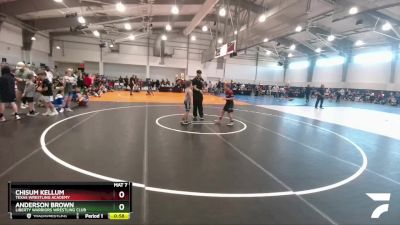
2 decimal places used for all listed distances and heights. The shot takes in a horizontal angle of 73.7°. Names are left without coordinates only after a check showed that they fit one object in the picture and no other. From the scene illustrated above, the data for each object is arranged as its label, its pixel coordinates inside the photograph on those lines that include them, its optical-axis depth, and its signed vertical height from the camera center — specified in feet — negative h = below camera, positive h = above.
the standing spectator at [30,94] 32.24 -2.40
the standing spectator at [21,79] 35.95 -0.70
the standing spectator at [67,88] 37.01 -1.66
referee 33.18 -1.38
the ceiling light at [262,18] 55.89 +14.29
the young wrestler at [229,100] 32.27 -1.92
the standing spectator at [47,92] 31.91 -2.11
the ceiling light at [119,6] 48.12 +13.15
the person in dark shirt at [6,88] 27.71 -1.59
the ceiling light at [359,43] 95.47 +17.65
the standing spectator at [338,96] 96.76 -2.23
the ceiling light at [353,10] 41.08 +12.46
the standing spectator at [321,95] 63.09 -1.30
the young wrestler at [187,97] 31.24 -1.74
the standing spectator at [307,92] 76.49 -0.93
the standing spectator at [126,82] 96.50 -1.07
